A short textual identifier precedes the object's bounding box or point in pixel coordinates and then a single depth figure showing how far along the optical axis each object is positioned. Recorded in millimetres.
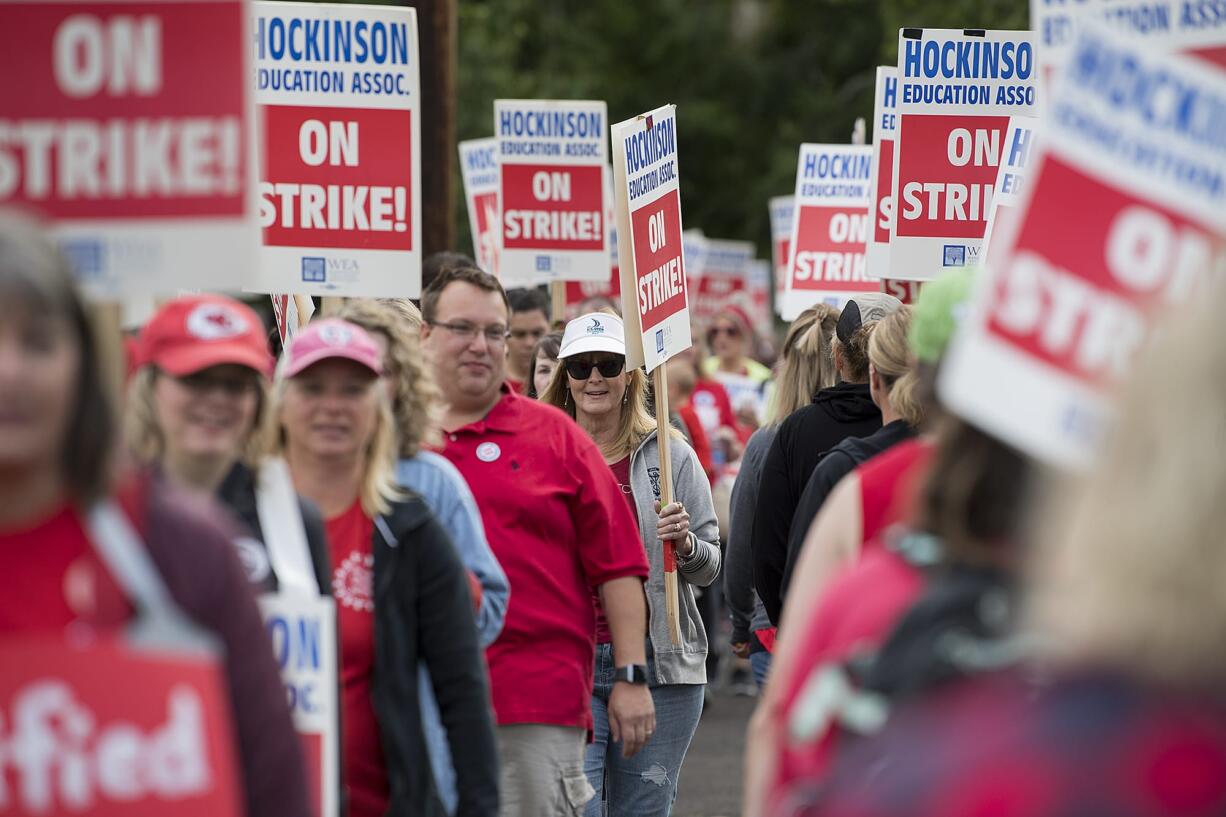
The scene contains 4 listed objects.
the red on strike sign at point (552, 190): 23250
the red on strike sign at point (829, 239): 24641
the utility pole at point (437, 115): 25047
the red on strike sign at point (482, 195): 28594
